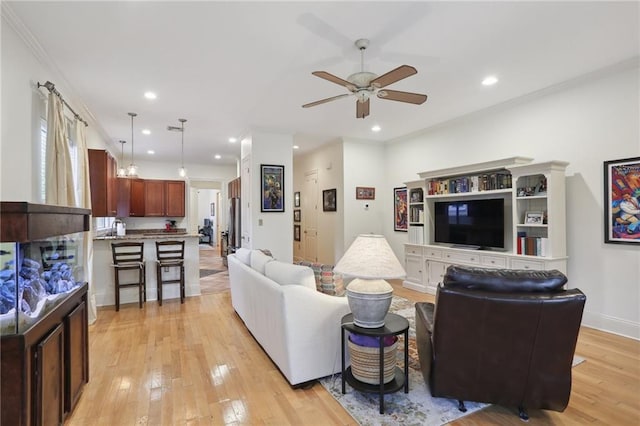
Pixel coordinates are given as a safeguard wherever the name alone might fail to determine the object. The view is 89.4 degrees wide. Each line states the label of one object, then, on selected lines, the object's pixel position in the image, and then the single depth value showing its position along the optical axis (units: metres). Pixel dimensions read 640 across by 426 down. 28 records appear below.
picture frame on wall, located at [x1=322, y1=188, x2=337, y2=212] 6.86
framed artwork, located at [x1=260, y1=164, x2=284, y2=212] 5.71
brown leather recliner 1.83
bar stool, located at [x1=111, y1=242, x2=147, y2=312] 4.55
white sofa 2.42
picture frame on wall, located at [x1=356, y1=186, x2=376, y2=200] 6.64
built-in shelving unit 3.78
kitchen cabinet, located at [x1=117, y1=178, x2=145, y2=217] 7.11
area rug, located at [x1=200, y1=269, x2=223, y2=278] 6.96
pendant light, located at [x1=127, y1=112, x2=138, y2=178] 5.70
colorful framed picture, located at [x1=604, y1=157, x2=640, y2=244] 3.33
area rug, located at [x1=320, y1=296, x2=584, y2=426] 2.07
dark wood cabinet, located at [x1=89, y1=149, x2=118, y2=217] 4.67
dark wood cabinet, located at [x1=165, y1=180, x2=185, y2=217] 8.29
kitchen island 4.74
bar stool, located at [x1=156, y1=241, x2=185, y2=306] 4.87
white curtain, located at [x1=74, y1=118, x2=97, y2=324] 3.96
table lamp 2.20
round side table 2.12
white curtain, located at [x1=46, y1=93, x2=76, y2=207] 3.09
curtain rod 3.00
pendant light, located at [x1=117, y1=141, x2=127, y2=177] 6.43
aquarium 1.47
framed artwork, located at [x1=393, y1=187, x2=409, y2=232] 6.32
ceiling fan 2.61
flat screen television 4.48
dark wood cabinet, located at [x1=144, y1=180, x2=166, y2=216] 8.07
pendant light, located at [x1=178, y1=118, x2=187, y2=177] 5.18
